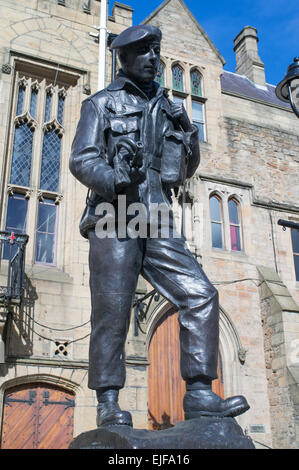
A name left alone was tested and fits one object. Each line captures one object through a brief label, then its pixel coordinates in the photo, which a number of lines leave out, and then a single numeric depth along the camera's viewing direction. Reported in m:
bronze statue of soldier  2.70
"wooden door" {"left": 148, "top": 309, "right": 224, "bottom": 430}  10.72
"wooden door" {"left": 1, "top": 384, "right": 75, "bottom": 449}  8.74
